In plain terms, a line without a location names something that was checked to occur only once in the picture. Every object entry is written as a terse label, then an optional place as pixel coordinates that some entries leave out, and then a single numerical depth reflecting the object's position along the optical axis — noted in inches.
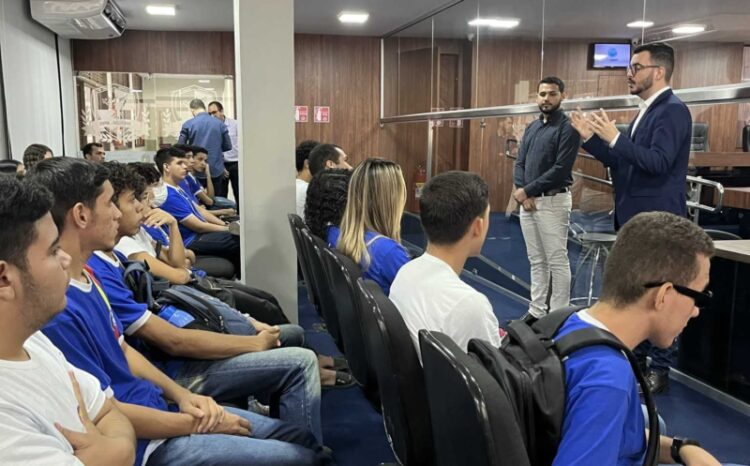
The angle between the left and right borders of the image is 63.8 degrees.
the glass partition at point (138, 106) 341.7
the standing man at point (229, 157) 310.2
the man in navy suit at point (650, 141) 111.3
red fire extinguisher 295.6
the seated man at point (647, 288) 47.0
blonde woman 94.6
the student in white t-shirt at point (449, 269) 60.4
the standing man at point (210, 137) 281.7
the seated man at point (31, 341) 37.7
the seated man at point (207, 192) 222.3
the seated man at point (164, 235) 127.6
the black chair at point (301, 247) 114.9
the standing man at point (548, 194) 156.8
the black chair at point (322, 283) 99.9
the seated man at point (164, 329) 72.2
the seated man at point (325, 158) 157.6
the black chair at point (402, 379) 57.1
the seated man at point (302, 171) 161.2
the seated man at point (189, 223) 162.1
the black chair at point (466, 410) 37.7
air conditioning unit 243.8
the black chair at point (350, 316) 80.1
